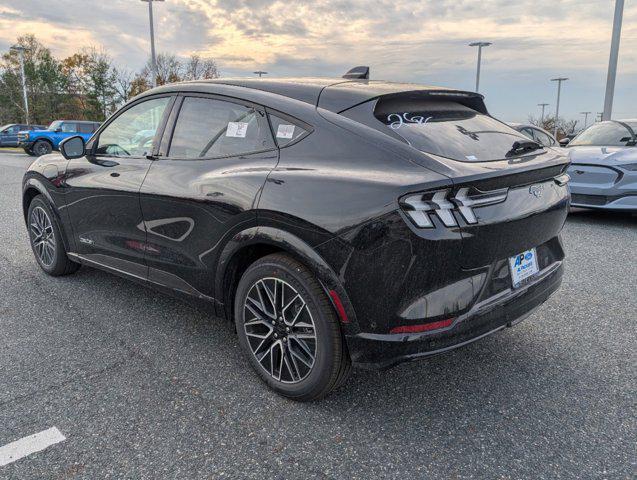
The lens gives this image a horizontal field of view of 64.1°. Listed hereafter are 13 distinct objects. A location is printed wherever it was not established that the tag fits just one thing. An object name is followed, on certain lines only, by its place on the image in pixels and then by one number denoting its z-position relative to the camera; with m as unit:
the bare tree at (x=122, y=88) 45.78
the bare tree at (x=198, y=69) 47.66
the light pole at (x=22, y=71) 39.81
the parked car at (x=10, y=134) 29.45
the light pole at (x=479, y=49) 36.35
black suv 2.16
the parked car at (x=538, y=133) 10.21
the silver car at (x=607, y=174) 6.77
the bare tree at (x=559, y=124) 66.06
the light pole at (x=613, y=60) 14.87
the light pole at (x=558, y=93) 58.89
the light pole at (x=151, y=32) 26.62
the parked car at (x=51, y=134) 23.83
